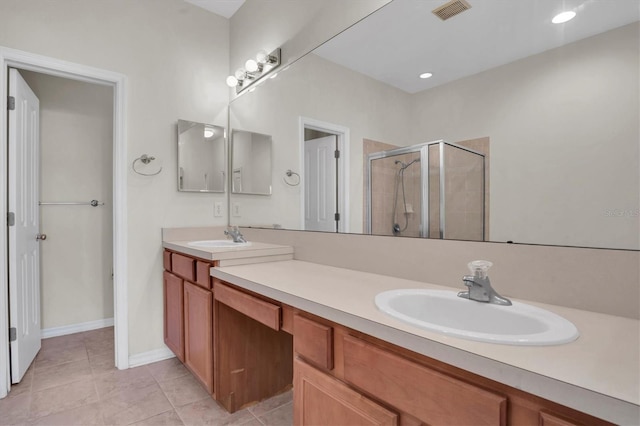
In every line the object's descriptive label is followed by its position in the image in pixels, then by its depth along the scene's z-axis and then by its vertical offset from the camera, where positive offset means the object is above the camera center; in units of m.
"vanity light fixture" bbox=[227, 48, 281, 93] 2.19 +1.01
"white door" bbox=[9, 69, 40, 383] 1.97 -0.09
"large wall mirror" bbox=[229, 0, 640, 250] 0.88 +0.31
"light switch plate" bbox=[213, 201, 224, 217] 2.64 +0.03
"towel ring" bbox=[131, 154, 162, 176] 2.27 +0.37
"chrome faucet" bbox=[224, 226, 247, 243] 2.26 -0.16
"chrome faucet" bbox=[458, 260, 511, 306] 0.95 -0.21
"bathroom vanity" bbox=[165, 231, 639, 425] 0.54 -0.32
